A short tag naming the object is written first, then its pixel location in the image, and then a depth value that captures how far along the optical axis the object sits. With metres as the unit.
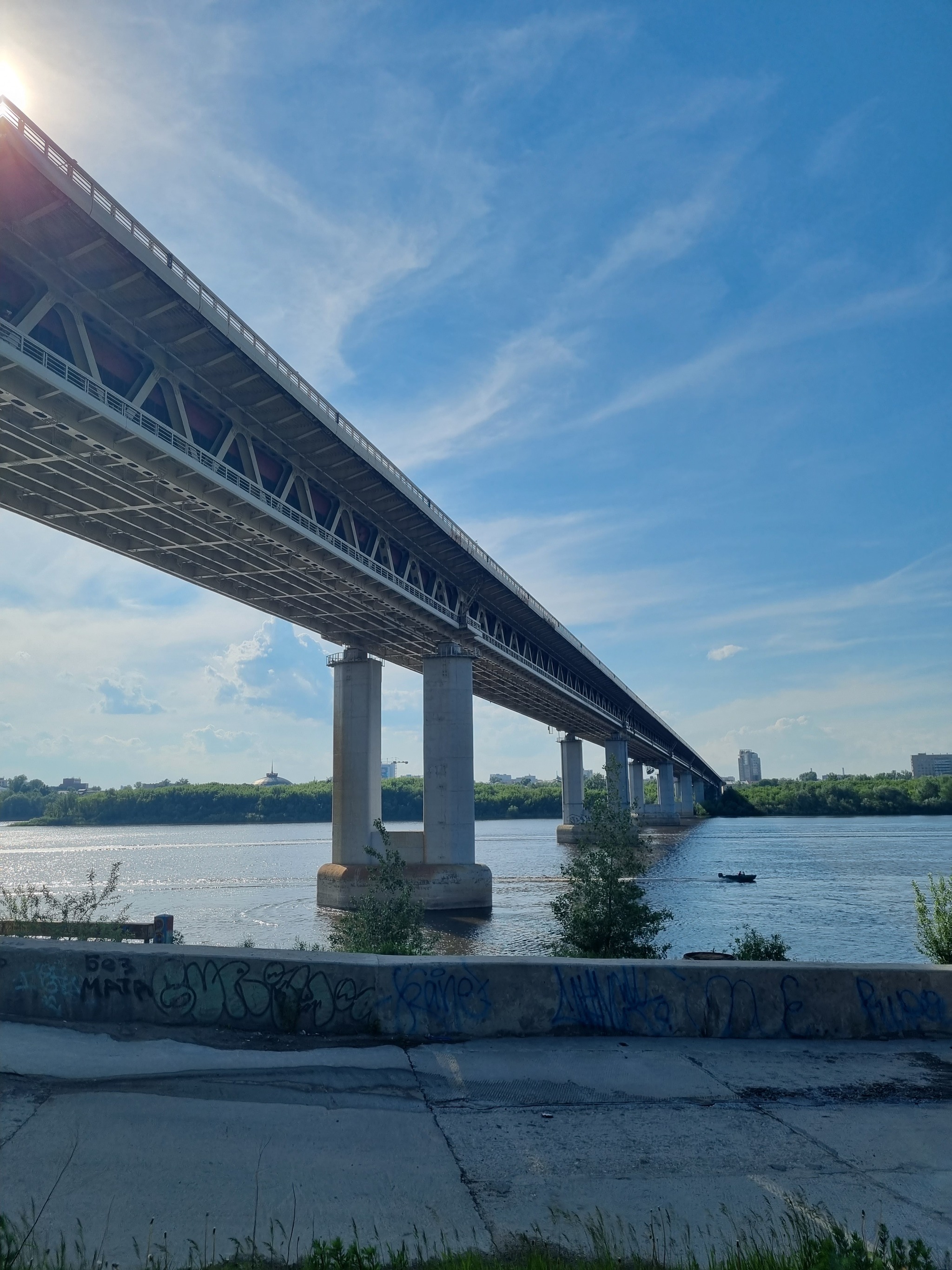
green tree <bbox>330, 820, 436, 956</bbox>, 18.70
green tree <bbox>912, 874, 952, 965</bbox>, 12.12
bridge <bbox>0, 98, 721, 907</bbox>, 21.25
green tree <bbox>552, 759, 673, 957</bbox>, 18.09
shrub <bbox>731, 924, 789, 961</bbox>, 16.91
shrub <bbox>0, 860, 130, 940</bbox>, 15.70
